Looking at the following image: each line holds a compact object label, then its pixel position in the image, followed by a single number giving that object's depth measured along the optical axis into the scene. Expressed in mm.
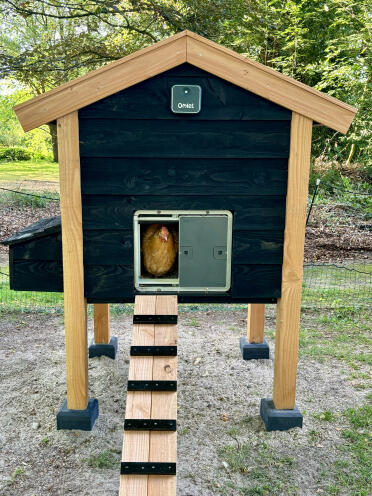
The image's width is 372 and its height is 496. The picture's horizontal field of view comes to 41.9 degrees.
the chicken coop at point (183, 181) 2875
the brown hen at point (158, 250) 3318
